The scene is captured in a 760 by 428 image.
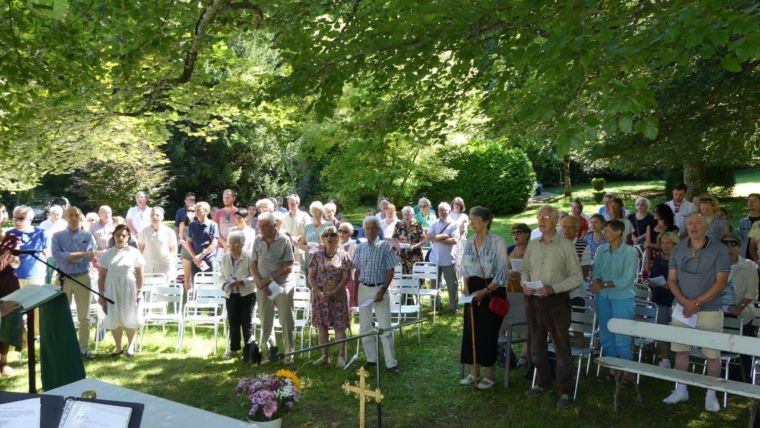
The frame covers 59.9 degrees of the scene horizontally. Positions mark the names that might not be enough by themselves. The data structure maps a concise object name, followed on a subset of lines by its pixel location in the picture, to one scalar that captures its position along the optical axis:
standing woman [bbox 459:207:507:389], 7.41
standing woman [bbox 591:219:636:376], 7.26
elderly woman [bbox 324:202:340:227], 11.62
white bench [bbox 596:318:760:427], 5.79
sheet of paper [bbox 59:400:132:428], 3.20
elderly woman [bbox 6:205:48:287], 9.28
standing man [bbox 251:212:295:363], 8.58
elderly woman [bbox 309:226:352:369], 8.48
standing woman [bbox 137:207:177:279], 11.28
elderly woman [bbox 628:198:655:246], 11.18
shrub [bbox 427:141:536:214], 28.12
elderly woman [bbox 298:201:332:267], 11.50
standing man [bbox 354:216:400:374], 8.21
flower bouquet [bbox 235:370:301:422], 6.45
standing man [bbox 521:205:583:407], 6.89
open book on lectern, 5.88
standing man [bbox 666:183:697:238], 11.17
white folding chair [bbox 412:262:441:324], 10.94
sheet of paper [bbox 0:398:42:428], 3.27
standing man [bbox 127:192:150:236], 13.24
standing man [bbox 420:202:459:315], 11.41
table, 3.88
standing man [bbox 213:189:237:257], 13.00
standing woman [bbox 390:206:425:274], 11.85
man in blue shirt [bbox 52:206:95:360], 9.09
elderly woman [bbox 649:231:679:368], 7.75
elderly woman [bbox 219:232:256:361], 8.75
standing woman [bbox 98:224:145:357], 8.94
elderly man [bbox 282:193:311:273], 12.79
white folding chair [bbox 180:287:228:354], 9.21
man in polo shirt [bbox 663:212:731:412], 6.46
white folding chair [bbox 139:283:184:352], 9.45
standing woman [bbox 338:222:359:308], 9.17
